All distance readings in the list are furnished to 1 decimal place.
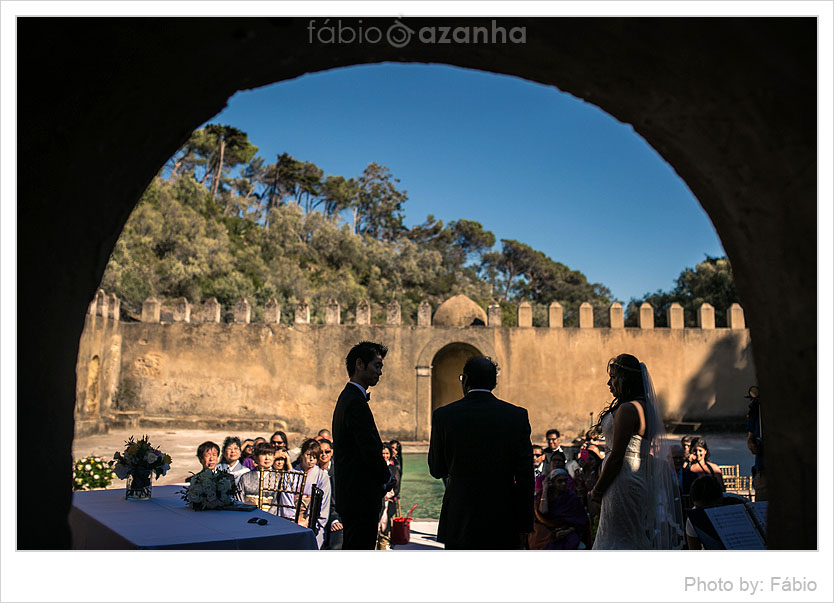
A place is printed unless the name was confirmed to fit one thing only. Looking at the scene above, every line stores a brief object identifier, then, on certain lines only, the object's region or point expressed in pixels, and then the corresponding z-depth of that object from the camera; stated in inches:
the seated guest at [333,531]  197.2
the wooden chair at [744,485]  294.5
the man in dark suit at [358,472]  134.4
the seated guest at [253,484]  226.5
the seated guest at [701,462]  238.5
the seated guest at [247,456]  267.4
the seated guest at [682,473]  231.0
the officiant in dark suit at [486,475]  123.0
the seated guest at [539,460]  273.1
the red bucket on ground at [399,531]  242.7
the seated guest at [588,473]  213.5
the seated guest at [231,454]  258.2
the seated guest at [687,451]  253.6
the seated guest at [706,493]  142.7
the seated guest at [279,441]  283.4
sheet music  118.4
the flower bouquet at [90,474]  232.7
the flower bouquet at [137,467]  165.2
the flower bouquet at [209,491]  154.6
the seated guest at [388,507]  246.1
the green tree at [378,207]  1934.1
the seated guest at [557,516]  184.7
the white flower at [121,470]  163.6
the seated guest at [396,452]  284.4
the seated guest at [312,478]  197.3
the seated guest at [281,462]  263.4
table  124.3
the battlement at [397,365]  672.4
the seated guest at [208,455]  244.7
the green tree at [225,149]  1786.4
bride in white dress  134.6
